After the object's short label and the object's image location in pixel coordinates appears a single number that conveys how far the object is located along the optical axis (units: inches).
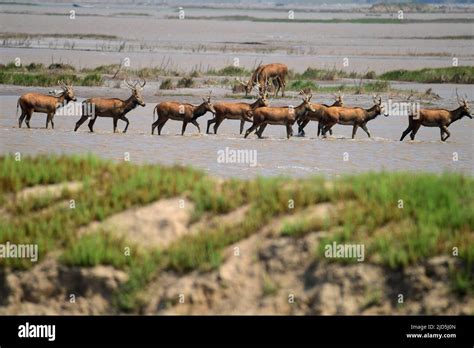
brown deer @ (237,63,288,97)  1499.8
